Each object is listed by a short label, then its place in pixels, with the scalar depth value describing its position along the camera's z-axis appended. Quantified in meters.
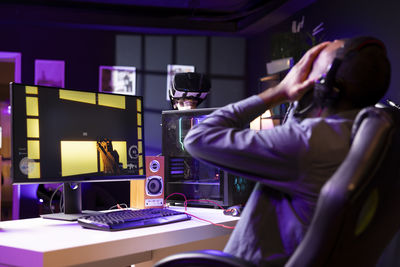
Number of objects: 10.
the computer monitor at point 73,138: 1.53
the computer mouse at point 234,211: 1.82
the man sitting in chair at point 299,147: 0.88
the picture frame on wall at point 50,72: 5.18
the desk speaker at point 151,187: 1.96
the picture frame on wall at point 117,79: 5.42
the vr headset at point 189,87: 2.63
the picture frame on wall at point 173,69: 5.64
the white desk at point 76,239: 1.15
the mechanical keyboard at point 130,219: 1.42
